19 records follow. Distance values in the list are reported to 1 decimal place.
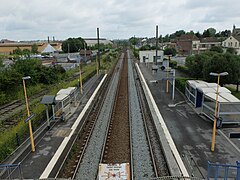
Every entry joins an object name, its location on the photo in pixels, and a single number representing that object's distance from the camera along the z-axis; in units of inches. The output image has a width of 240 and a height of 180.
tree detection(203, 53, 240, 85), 833.5
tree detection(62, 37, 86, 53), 3489.2
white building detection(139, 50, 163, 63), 1973.9
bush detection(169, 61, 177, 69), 1752.0
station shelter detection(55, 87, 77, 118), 639.1
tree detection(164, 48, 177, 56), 2485.7
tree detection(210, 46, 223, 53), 1733.5
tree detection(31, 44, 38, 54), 3105.3
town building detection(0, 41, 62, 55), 3535.9
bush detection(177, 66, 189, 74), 1454.5
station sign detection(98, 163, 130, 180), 372.8
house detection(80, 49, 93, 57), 2697.8
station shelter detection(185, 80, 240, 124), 566.9
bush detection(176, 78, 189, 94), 929.5
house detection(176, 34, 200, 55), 2615.7
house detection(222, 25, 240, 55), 1990.7
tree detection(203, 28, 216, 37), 3733.8
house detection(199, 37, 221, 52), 2647.6
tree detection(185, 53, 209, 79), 1058.1
